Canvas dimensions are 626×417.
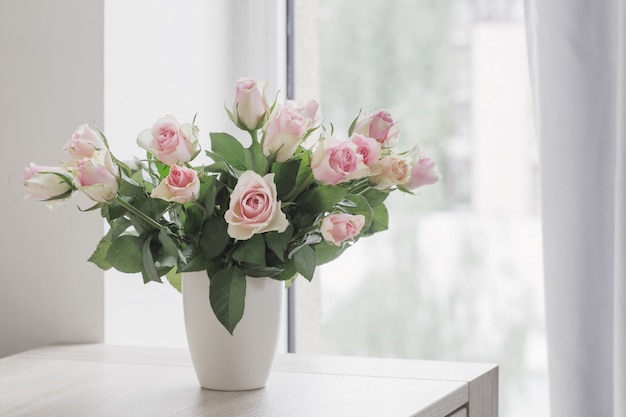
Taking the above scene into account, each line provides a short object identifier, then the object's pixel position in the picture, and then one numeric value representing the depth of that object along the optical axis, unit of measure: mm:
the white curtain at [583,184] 2283
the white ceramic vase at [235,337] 2021
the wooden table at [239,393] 1957
